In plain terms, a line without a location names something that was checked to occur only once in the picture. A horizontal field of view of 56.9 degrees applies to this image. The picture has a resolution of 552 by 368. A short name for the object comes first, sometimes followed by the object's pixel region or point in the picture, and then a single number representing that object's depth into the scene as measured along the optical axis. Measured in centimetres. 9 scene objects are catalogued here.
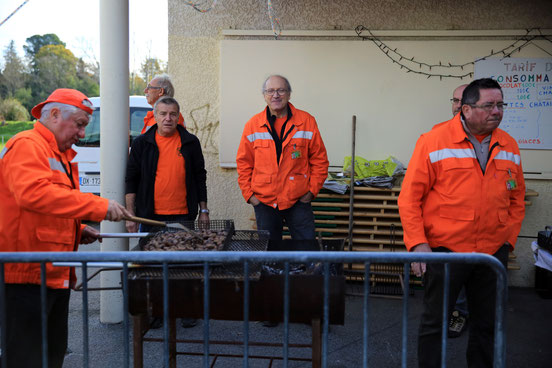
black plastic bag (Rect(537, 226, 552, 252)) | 370
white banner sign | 593
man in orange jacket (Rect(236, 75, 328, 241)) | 467
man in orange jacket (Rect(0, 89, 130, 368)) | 267
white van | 928
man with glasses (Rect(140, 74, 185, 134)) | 521
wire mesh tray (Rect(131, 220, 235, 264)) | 322
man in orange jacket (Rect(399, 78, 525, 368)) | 325
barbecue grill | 282
